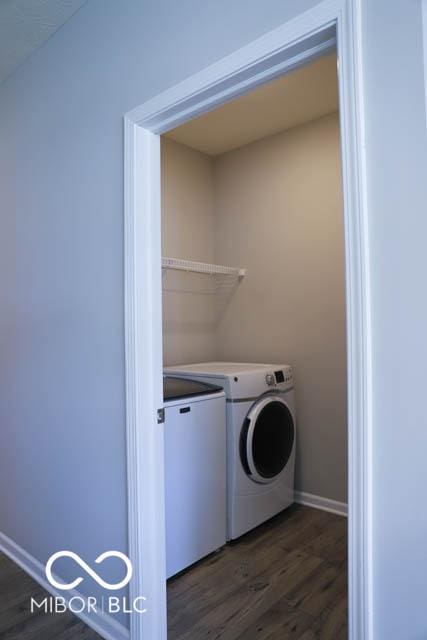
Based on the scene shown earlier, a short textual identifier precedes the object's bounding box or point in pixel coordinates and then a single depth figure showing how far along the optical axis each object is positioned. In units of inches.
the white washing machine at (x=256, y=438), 90.7
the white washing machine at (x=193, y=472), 78.3
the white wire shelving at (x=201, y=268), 105.7
